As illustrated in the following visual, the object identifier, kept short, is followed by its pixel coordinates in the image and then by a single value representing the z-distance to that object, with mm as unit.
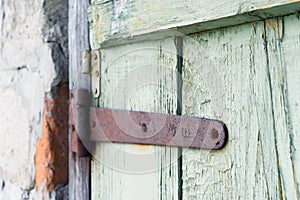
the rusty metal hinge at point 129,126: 962
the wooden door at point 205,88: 905
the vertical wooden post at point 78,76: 1140
